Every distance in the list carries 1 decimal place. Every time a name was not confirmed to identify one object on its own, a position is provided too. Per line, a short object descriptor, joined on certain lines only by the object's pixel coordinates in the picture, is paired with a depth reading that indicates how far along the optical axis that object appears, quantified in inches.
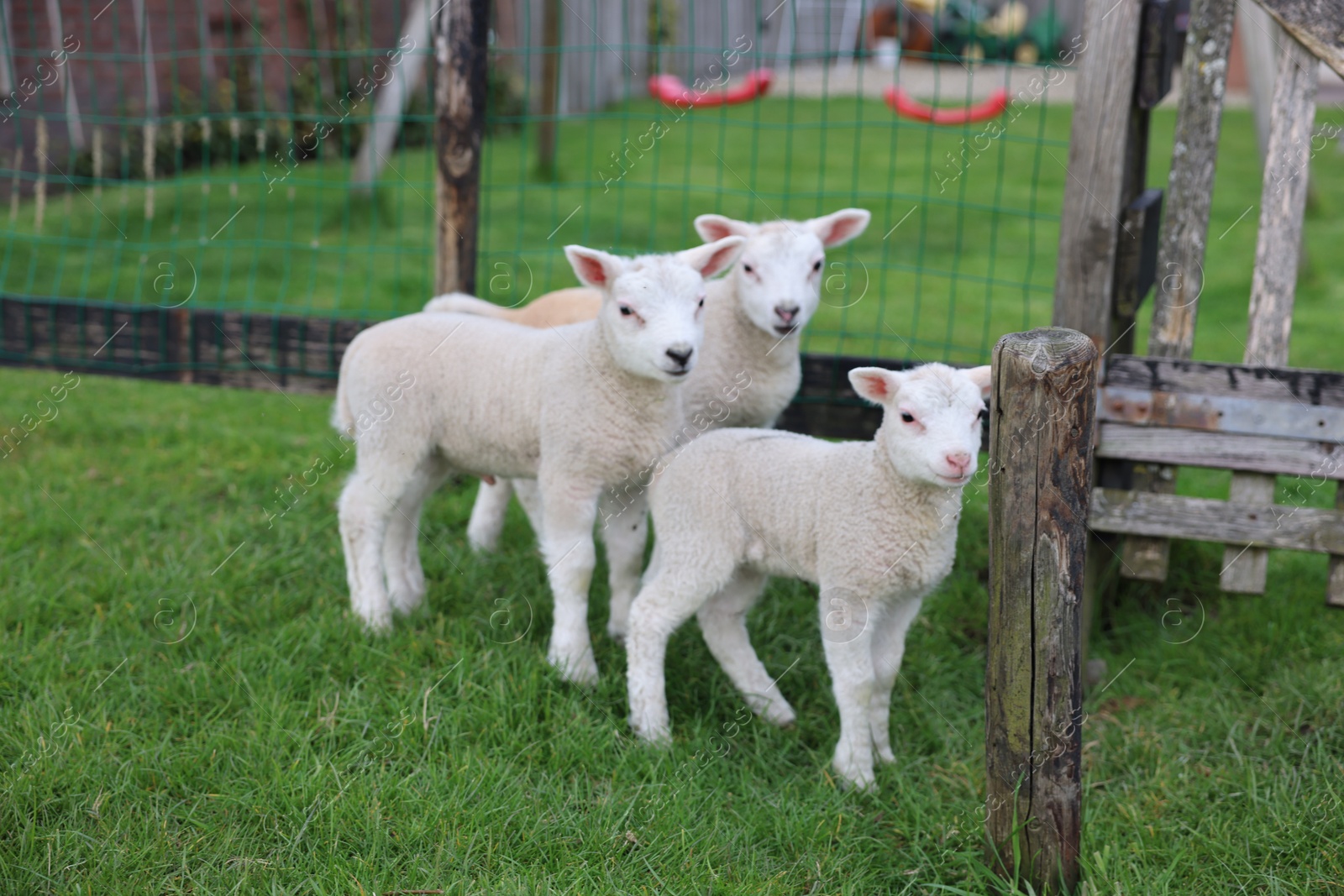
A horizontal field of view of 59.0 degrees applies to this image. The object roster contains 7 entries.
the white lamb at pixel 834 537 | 123.1
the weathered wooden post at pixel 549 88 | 394.6
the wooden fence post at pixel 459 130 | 187.2
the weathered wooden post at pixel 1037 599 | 101.0
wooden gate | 151.1
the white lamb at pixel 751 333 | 155.0
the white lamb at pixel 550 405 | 140.6
